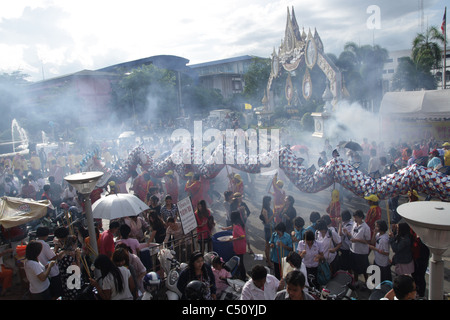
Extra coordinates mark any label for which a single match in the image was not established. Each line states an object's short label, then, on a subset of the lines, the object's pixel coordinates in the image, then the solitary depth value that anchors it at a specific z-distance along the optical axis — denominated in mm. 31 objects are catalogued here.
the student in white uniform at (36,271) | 4508
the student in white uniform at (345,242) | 5441
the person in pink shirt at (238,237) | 5648
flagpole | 21441
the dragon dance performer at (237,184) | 8224
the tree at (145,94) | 35781
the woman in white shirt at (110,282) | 3850
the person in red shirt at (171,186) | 9055
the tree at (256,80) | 46625
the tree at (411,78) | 31609
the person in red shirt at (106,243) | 5262
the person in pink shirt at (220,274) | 4293
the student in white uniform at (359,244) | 5211
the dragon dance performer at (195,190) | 8312
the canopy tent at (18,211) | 5656
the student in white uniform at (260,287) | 3566
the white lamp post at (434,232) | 2738
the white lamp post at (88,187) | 4682
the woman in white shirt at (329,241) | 4903
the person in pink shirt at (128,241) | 5184
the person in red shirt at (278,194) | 7387
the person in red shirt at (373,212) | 5828
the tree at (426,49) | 27125
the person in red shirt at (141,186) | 9258
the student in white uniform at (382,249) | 4961
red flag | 21545
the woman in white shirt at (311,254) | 4734
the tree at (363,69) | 33531
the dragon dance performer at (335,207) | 6539
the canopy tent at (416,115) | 15625
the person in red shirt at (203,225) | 6402
